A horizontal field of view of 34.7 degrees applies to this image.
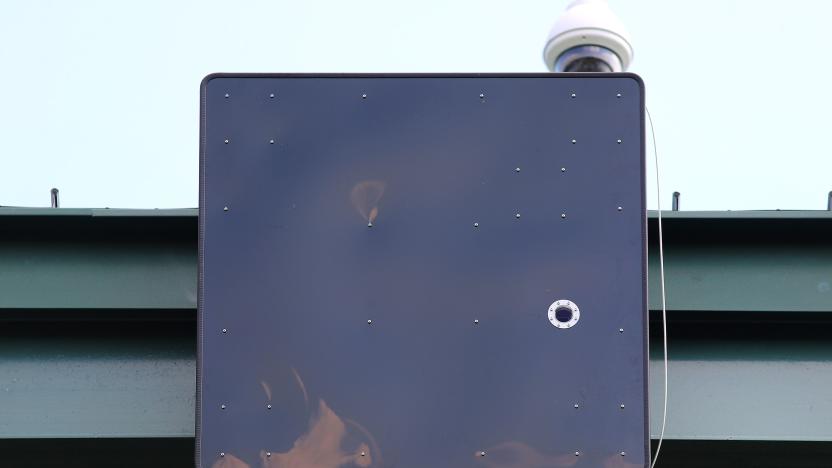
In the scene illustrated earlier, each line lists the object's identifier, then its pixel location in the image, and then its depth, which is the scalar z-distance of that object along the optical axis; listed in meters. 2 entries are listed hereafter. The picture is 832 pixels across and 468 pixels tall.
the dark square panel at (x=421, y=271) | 4.84
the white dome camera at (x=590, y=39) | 5.31
